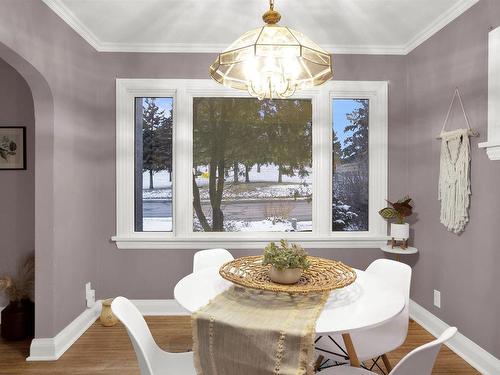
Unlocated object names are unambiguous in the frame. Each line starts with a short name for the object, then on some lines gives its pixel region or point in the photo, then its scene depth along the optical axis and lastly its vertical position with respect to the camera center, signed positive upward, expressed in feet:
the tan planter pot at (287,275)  5.59 -1.42
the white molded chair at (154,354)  5.01 -2.56
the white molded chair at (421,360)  4.05 -2.06
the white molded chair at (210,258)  8.13 -1.71
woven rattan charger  5.39 -1.55
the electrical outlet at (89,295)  10.41 -3.24
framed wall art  10.17 +1.19
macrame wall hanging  8.38 +0.27
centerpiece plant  5.58 -1.24
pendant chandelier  5.33 +2.12
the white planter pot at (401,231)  10.11 -1.29
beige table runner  4.39 -1.96
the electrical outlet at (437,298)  9.69 -3.14
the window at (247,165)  11.25 +0.74
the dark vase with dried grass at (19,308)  9.23 -3.29
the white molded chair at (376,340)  6.06 -2.76
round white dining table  4.60 -1.77
